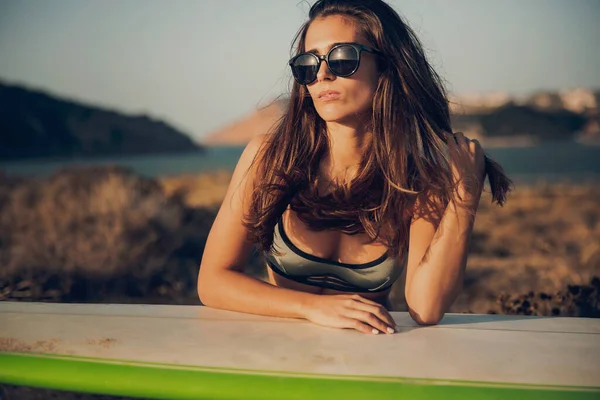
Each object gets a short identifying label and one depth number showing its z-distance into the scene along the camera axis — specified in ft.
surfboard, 5.67
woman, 7.62
